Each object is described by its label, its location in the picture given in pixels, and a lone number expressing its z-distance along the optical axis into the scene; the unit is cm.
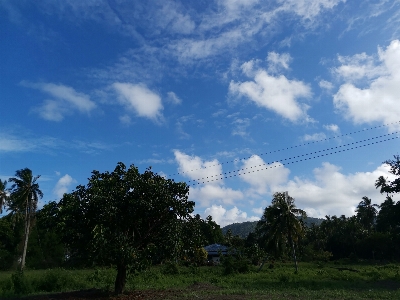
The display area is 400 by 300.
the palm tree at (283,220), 5056
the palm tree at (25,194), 5462
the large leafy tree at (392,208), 3547
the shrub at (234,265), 4188
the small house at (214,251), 6689
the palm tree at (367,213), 8981
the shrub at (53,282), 2631
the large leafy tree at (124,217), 1712
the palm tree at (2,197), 5556
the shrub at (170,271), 3834
